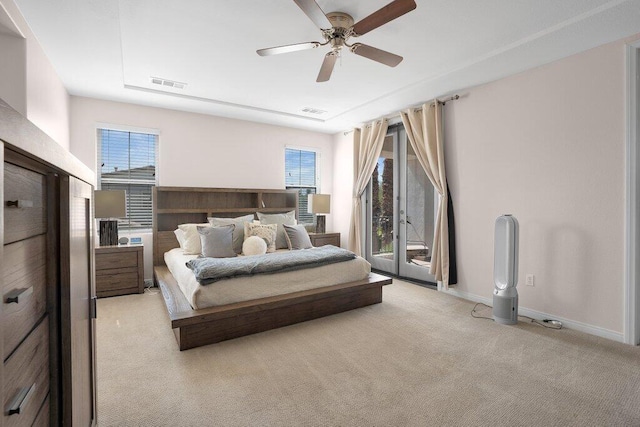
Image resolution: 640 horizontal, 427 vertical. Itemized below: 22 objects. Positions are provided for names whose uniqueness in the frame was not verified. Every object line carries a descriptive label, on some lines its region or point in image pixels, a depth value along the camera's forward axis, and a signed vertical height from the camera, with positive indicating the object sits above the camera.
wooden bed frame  2.66 -0.85
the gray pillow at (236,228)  4.37 -0.28
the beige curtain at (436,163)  4.17 +0.63
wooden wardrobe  0.58 -0.17
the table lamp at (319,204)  5.58 +0.08
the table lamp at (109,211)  3.92 -0.04
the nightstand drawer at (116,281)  3.96 -0.93
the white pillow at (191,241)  4.11 -0.43
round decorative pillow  4.08 -0.49
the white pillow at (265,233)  4.39 -0.34
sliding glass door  4.75 -0.06
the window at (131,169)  4.45 +0.56
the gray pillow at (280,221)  4.75 -0.19
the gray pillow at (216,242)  3.91 -0.42
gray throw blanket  2.81 -0.54
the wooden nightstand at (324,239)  5.68 -0.55
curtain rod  4.09 +1.45
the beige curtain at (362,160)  5.31 +0.85
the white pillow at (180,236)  4.30 -0.39
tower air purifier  3.18 -0.70
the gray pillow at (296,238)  4.50 -0.42
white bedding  2.76 -0.72
